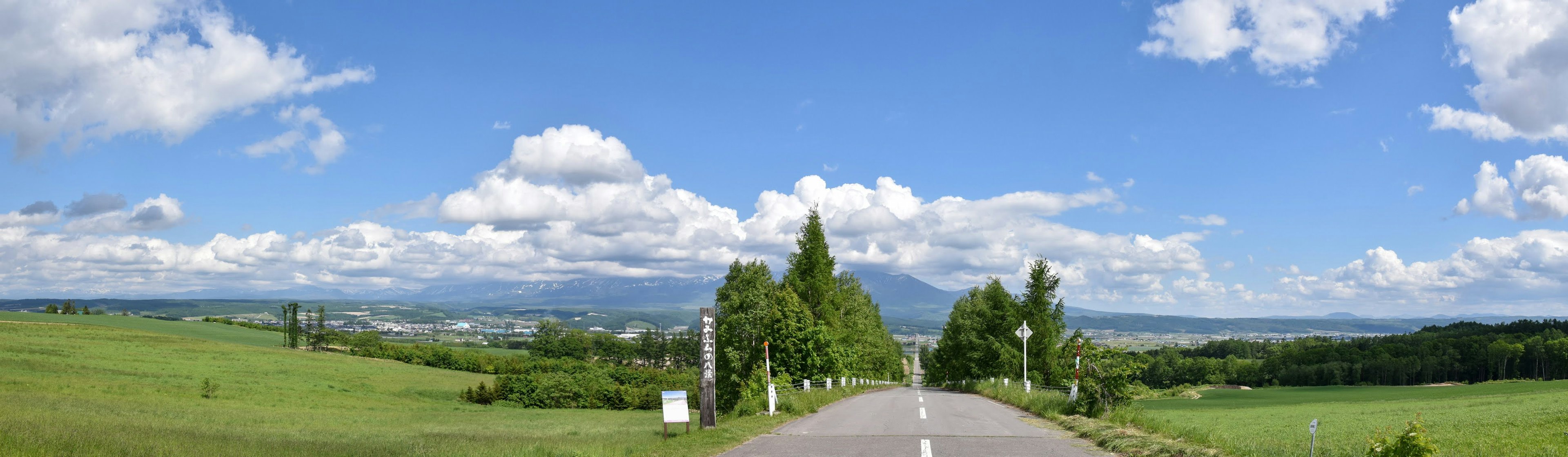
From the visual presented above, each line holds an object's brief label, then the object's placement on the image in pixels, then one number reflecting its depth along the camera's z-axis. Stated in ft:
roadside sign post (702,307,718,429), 55.62
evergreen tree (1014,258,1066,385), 159.53
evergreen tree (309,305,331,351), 453.99
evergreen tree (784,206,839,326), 152.87
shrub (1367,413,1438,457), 27.37
